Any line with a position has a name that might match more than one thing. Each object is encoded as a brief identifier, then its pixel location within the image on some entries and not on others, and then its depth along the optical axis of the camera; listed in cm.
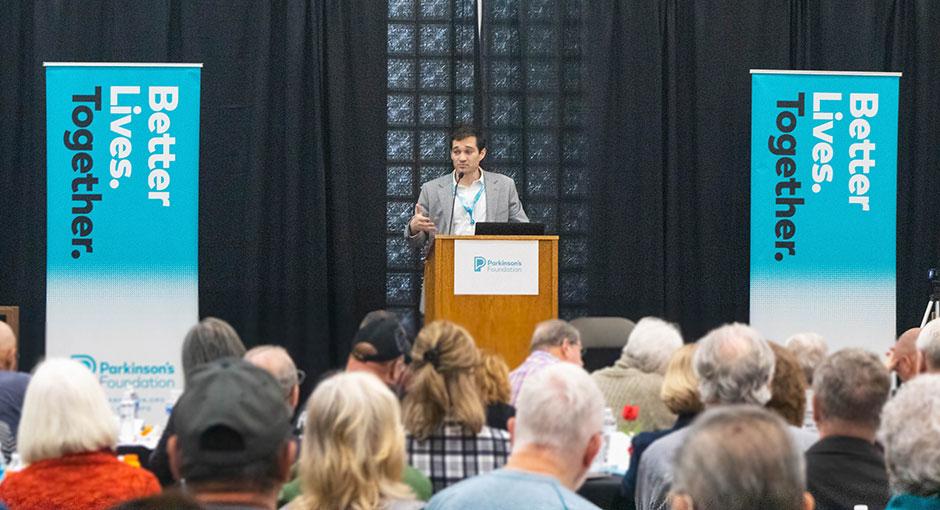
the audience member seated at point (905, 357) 1052
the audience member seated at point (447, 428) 777
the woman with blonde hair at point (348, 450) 557
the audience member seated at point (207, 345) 860
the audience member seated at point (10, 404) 951
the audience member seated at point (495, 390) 897
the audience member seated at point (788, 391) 791
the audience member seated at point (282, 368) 836
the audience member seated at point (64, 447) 626
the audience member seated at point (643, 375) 1042
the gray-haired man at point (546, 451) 495
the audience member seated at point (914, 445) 501
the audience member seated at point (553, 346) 1065
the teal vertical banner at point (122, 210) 1524
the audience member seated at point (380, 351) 890
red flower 1002
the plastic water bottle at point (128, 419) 1043
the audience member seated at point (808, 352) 1021
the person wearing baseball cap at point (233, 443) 401
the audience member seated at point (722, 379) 716
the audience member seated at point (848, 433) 616
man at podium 1533
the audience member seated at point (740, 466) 386
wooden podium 1331
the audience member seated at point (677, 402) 788
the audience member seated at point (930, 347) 856
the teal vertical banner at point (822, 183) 1652
